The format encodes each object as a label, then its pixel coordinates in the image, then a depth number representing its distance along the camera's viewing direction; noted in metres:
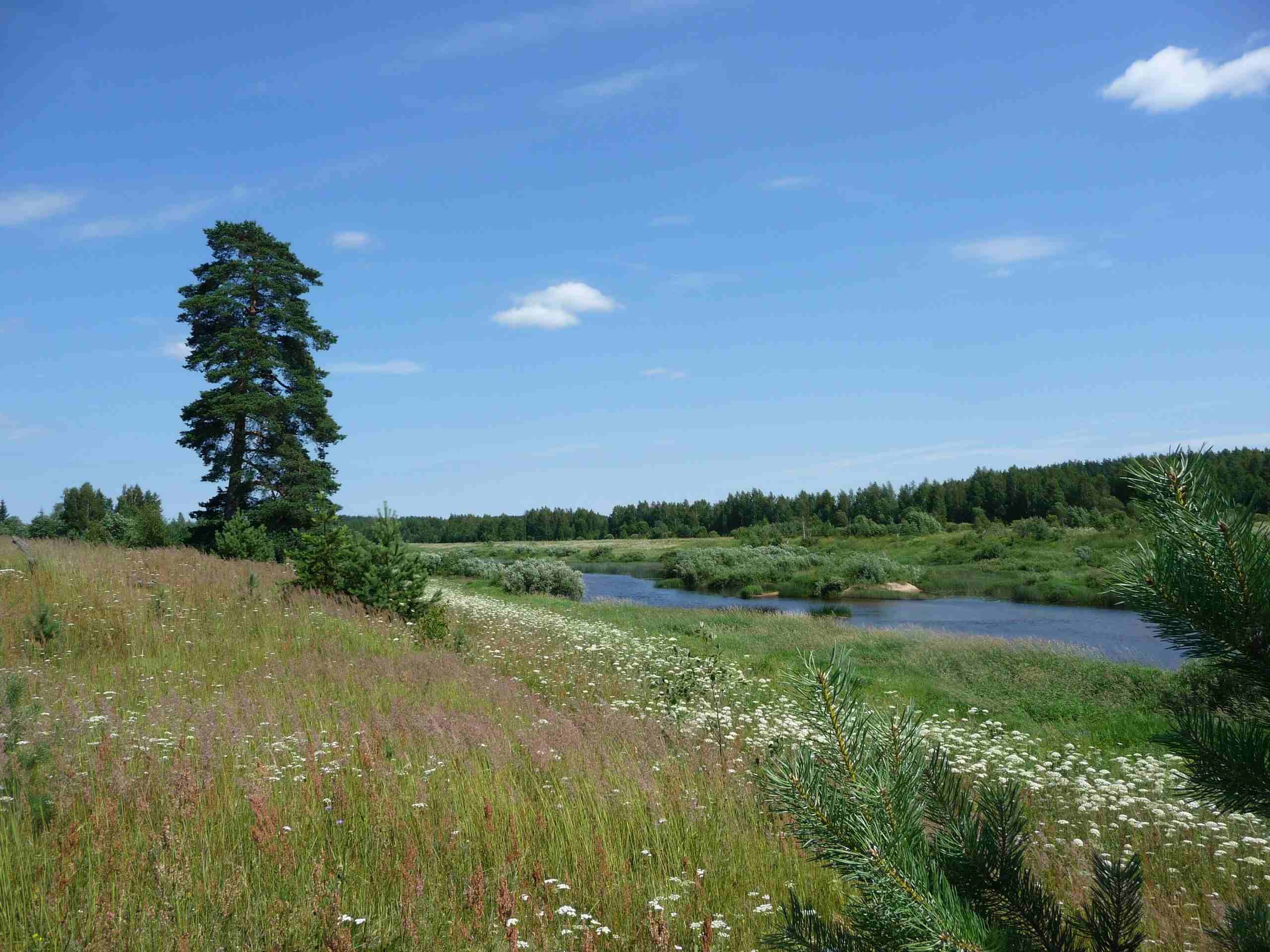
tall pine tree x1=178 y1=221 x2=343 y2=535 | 26.41
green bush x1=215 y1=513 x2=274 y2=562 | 21.02
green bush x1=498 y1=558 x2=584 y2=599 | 35.97
